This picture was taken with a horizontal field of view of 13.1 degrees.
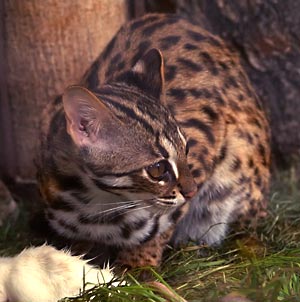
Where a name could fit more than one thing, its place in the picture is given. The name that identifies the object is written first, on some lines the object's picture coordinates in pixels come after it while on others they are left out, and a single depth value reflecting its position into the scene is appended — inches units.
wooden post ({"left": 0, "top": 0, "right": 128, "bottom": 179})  260.0
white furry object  196.5
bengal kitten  205.4
